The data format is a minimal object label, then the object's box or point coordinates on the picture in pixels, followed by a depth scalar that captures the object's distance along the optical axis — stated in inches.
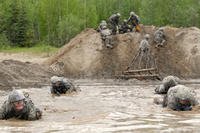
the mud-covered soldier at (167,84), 938.1
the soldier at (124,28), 1487.8
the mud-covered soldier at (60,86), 939.4
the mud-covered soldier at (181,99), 713.2
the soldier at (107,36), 1439.5
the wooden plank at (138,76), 1281.9
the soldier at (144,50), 1334.9
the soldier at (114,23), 1425.9
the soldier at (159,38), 1441.9
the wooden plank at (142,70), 1296.1
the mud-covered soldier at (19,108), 615.8
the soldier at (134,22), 1441.7
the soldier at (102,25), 1435.8
